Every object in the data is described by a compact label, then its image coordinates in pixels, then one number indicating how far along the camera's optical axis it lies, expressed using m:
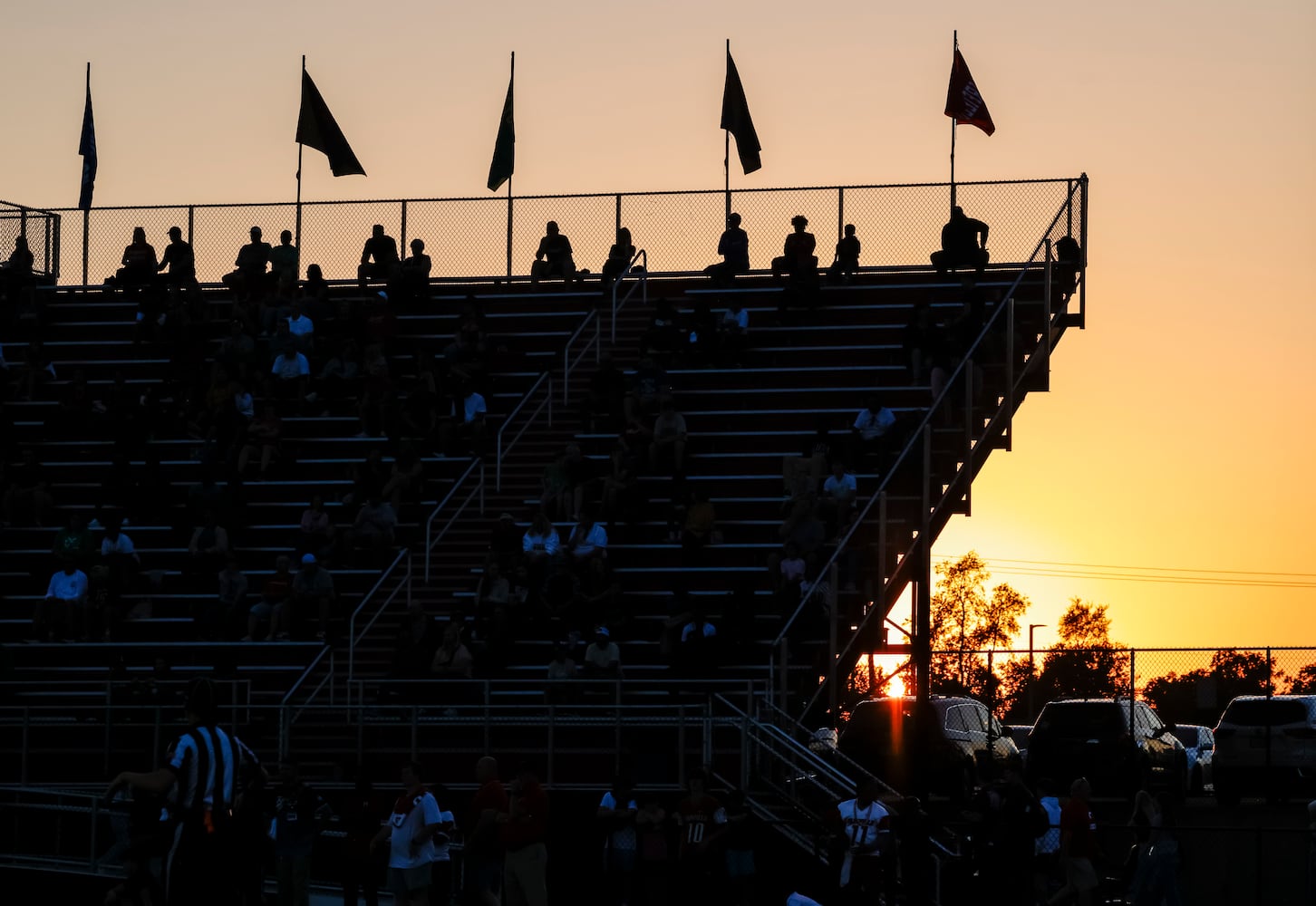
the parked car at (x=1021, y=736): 43.12
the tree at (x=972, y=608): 103.19
